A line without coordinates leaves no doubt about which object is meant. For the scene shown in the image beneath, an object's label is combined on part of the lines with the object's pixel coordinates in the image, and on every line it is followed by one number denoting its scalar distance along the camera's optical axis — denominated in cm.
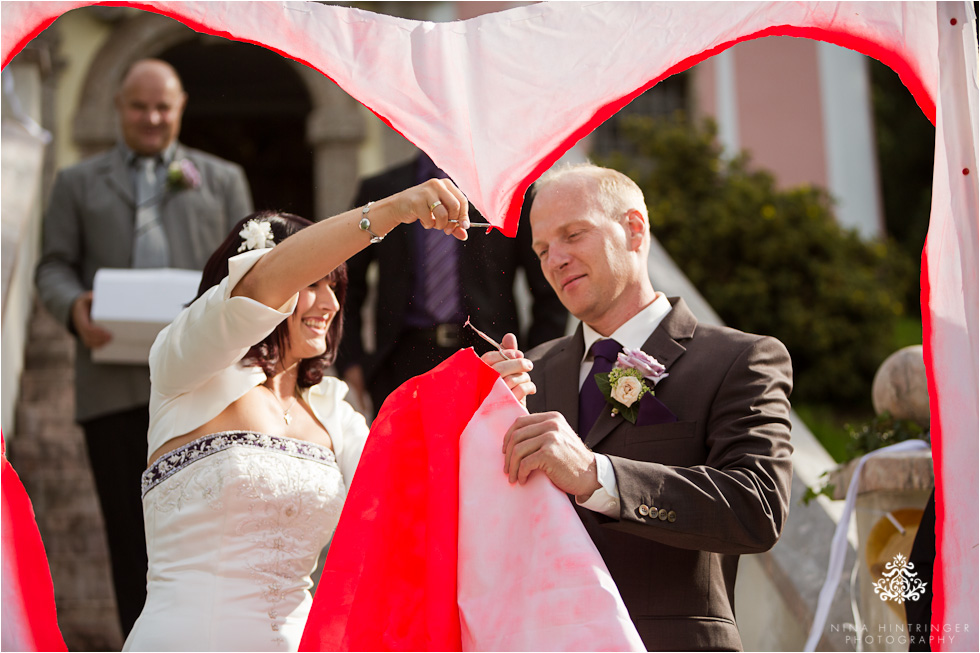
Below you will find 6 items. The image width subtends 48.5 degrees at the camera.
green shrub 1080
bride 286
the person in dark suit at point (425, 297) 297
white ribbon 367
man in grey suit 469
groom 260
